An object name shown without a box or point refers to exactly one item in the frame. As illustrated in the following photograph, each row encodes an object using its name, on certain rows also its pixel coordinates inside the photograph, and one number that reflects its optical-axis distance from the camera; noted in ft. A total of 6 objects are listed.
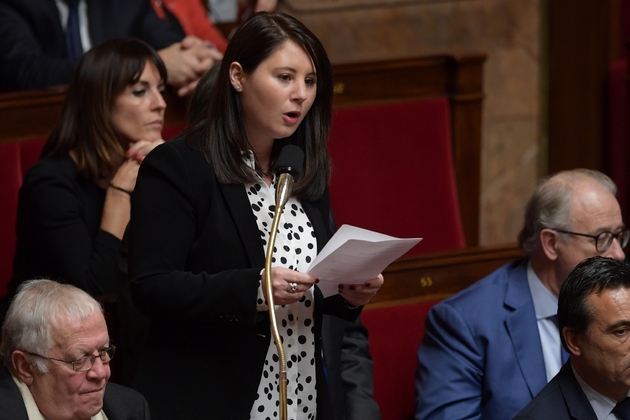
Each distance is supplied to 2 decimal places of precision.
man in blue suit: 35.48
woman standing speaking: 33.40
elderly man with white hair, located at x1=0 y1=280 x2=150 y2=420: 33.39
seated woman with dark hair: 35.78
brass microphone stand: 32.46
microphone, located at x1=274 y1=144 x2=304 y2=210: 32.94
